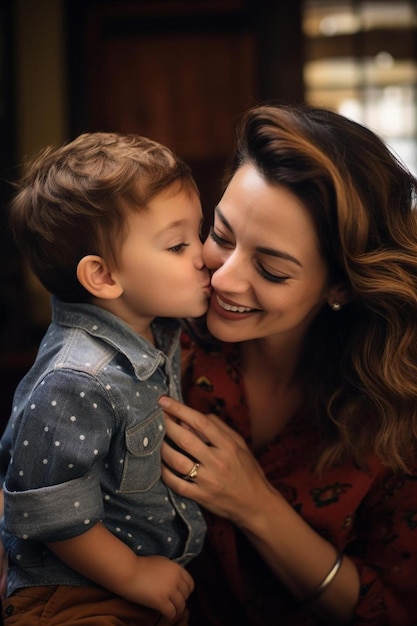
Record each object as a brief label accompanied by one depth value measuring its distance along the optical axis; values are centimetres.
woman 136
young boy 119
